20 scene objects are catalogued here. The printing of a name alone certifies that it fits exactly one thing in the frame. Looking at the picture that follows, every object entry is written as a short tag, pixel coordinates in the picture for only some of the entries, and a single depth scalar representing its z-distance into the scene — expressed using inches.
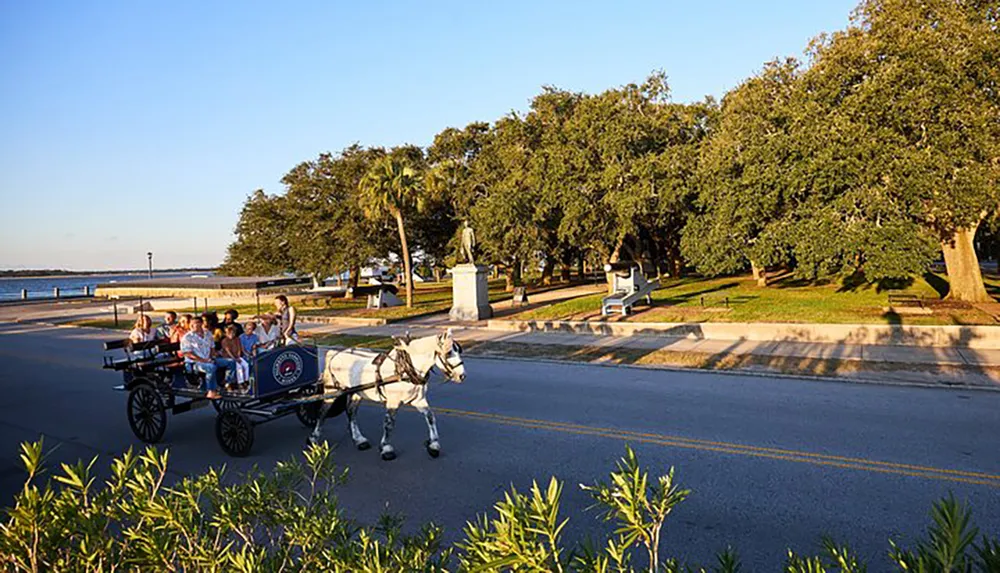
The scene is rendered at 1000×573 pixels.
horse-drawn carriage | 328.2
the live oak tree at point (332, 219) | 1432.1
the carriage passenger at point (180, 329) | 432.8
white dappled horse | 322.0
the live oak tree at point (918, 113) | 734.5
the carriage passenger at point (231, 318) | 403.6
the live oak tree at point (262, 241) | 1568.7
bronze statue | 1014.4
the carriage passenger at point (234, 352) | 376.2
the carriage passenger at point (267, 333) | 423.2
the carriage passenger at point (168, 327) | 466.0
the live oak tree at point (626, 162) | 1295.5
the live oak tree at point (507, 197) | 1393.9
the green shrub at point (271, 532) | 92.9
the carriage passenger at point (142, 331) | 448.8
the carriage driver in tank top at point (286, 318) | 450.2
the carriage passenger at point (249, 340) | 406.9
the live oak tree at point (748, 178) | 888.9
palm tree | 1155.9
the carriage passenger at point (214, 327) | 393.7
